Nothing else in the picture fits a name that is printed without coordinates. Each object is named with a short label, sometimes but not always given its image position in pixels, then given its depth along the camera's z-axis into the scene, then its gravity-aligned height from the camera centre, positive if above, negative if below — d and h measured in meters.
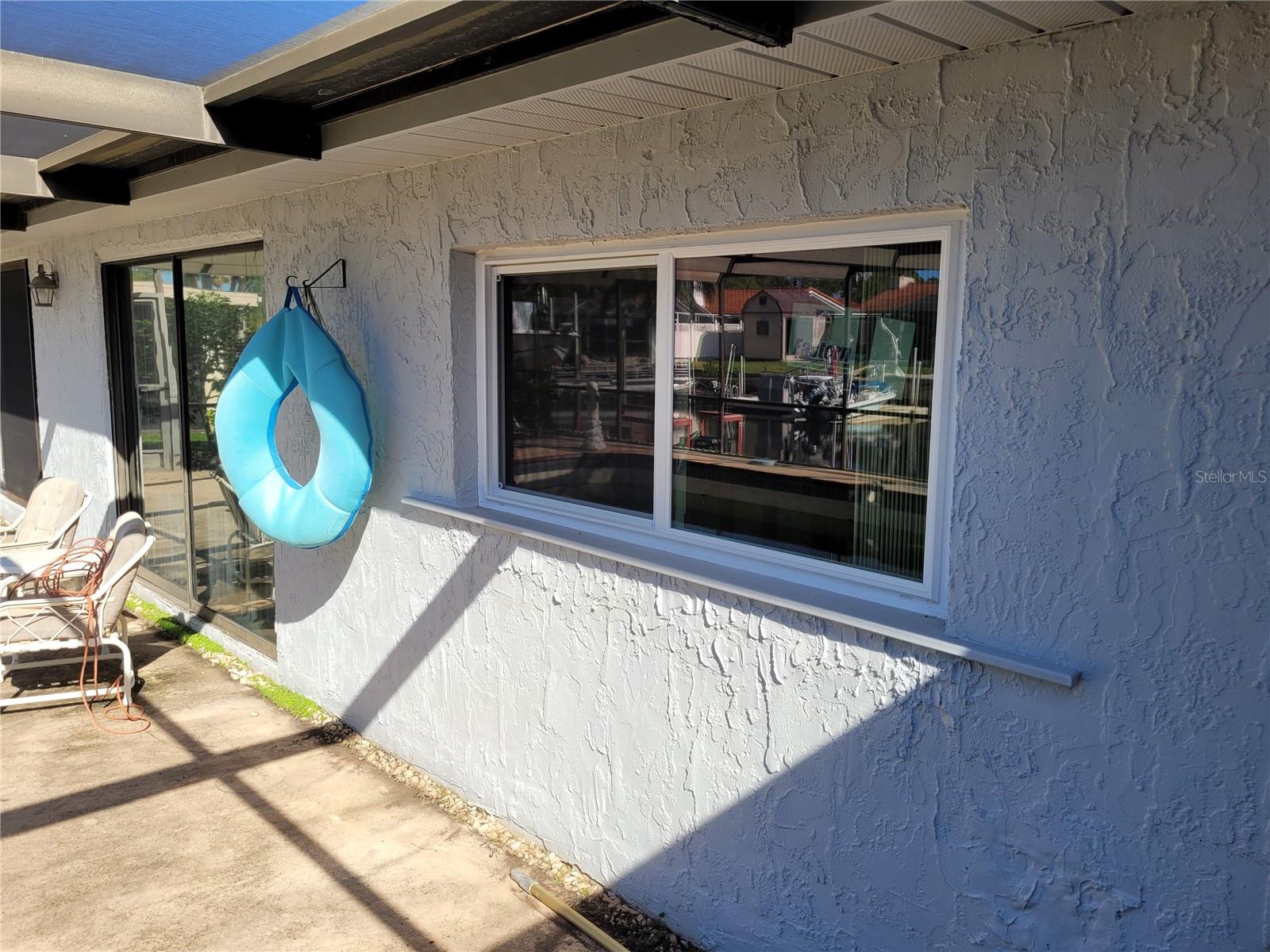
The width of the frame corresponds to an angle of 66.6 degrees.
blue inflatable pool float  4.34 -0.40
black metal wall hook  4.84 +0.35
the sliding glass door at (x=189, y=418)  6.16 -0.55
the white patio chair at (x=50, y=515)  6.88 -1.25
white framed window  2.81 -0.16
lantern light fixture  8.03 +0.46
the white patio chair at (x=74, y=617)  5.44 -1.58
